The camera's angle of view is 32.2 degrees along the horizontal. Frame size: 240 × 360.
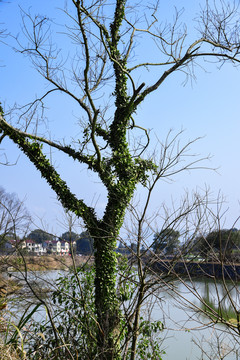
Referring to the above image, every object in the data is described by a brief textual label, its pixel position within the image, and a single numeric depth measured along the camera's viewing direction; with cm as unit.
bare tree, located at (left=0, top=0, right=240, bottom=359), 716
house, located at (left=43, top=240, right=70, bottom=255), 5586
